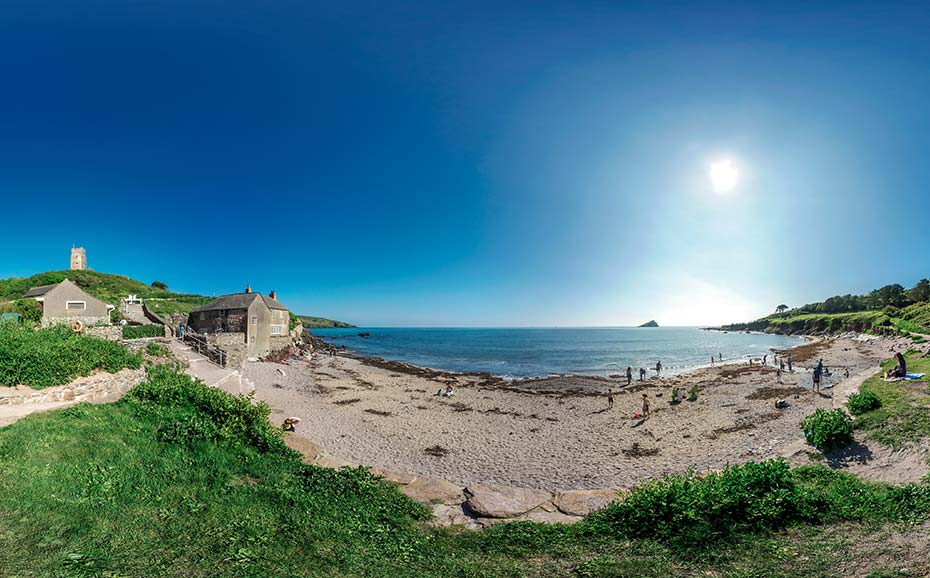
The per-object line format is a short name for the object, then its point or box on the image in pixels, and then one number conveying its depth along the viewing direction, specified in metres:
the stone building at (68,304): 29.89
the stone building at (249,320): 37.44
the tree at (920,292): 74.32
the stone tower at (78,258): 72.75
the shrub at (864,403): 11.08
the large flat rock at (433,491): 7.69
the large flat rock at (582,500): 7.03
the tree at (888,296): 80.91
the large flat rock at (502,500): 7.04
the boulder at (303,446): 9.25
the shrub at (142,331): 25.72
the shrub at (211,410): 8.58
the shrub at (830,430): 9.92
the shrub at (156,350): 19.25
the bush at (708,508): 5.54
